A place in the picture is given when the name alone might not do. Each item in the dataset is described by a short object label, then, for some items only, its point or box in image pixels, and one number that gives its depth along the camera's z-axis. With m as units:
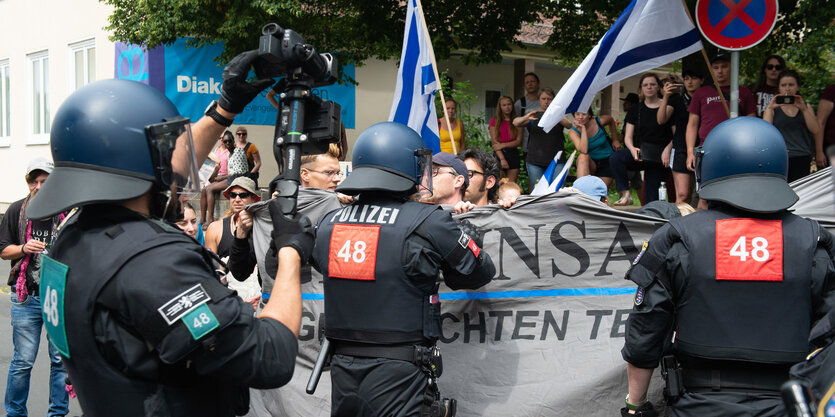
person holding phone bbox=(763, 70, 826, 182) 6.74
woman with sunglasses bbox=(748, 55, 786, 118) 7.12
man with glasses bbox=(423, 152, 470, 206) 4.86
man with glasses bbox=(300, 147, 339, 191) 5.49
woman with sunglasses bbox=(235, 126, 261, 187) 13.65
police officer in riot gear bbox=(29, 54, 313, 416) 1.90
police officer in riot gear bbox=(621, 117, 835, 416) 2.88
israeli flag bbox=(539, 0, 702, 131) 5.70
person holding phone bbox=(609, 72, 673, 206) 8.22
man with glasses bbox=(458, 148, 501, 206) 5.48
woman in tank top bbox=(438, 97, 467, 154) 10.04
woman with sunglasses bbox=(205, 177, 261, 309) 4.62
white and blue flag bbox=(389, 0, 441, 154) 6.25
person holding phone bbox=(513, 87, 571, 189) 9.51
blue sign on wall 15.13
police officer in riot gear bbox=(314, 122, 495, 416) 3.43
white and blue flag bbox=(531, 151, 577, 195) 5.67
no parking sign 5.50
